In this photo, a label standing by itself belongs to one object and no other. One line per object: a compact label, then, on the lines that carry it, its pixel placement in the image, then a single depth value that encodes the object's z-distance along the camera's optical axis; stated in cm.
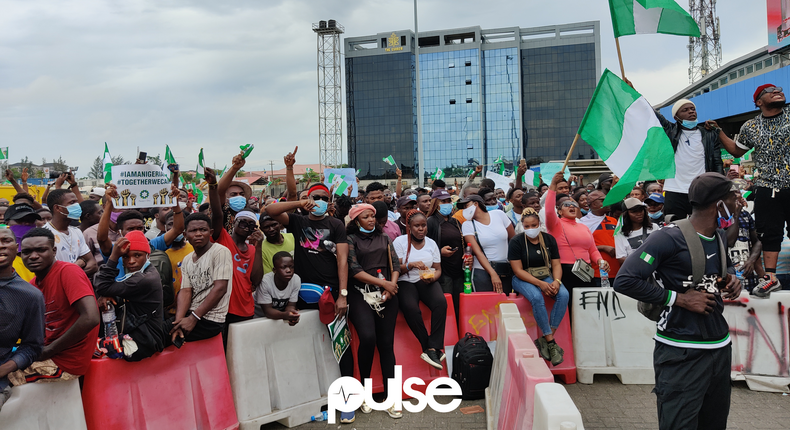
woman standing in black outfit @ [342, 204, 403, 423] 549
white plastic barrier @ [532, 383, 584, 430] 244
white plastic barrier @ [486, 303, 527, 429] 450
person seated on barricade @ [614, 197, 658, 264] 661
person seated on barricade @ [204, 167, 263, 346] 520
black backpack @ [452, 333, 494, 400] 548
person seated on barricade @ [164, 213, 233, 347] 470
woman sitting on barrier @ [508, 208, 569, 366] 594
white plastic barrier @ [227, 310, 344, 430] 494
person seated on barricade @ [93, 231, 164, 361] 418
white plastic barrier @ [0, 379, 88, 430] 360
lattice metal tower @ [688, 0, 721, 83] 8094
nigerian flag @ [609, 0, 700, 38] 497
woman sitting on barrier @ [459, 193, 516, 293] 655
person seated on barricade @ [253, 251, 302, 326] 525
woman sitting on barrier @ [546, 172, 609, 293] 640
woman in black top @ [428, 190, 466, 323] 672
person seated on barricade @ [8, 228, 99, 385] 380
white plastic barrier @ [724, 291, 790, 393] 550
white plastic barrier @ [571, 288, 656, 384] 587
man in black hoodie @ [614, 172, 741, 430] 320
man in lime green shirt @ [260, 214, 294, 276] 583
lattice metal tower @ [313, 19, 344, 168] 8338
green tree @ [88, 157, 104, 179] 7628
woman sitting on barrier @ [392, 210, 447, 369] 576
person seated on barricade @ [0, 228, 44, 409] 350
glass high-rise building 9938
